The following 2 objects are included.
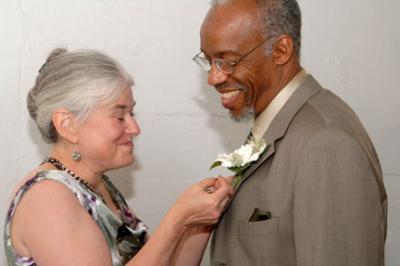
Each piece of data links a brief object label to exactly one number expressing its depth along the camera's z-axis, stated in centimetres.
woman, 132
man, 111
